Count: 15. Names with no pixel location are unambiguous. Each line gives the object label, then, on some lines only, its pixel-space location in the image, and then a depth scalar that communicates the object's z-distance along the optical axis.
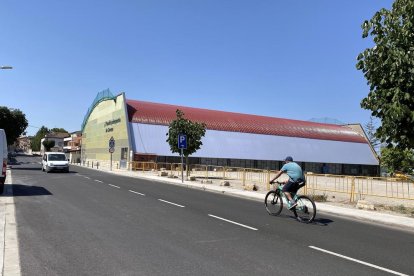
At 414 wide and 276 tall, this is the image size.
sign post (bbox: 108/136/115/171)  41.86
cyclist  11.30
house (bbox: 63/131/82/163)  91.14
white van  34.05
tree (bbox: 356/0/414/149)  11.27
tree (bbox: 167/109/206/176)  33.47
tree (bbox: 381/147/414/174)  53.53
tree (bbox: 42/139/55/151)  139.50
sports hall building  54.72
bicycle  11.16
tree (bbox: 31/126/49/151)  172.74
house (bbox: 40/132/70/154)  156.56
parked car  15.85
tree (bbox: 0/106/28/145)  55.72
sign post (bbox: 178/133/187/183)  26.58
